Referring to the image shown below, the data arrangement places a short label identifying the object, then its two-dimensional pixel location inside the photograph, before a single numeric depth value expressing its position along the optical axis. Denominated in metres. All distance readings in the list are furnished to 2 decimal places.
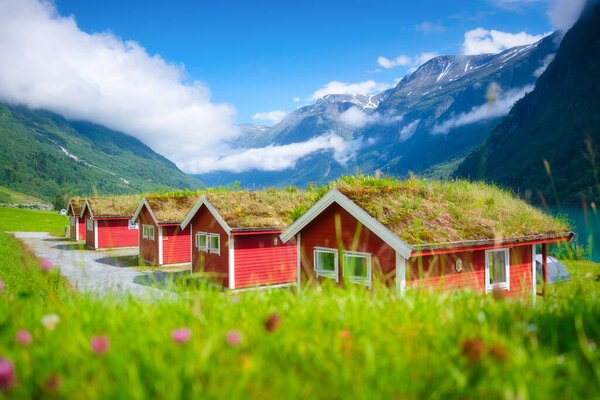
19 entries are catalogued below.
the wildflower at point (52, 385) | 1.65
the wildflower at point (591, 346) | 2.16
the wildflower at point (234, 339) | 1.95
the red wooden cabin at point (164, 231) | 27.17
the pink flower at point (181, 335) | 1.90
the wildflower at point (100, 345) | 1.81
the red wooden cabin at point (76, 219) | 45.81
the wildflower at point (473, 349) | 1.93
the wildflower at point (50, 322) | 2.32
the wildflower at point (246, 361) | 1.80
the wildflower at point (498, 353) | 1.95
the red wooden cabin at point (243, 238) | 19.00
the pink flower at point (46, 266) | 3.00
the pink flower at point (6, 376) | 1.63
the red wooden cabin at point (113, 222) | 37.72
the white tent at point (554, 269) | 20.17
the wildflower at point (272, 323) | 2.24
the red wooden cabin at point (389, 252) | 11.02
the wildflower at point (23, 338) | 2.04
